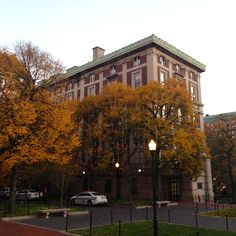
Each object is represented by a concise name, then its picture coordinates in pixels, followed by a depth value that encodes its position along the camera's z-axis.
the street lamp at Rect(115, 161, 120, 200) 37.97
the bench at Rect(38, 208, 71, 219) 23.32
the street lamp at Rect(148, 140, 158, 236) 13.21
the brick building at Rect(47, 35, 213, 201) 42.88
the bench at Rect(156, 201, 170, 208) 33.15
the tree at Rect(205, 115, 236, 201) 50.20
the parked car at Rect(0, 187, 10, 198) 48.83
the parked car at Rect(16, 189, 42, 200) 43.40
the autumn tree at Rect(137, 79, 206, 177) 33.66
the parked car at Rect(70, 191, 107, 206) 33.75
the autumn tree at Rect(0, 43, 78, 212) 22.58
